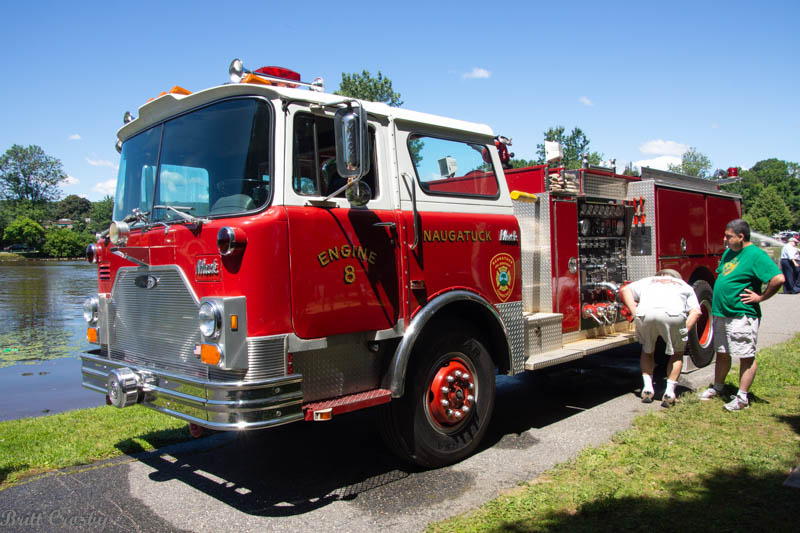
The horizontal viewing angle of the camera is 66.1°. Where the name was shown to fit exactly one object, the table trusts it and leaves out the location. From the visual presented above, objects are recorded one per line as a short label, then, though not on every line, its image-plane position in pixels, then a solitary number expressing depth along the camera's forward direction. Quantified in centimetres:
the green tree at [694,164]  6309
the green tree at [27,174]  10844
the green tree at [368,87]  4034
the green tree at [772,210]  8600
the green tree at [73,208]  12679
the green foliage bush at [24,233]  8631
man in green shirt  566
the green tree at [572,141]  3669
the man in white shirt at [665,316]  615
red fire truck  360
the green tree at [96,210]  9906
